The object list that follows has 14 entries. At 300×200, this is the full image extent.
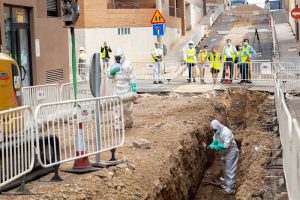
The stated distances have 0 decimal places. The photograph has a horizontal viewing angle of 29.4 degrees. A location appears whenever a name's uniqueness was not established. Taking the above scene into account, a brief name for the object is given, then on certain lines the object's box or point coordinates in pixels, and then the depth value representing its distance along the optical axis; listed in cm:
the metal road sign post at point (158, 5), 3683
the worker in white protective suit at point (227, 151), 1394
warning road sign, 2203
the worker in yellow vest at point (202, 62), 2361
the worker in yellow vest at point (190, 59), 2375
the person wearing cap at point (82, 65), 2400
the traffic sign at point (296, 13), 2385
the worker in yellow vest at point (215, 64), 2322
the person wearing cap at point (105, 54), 2505
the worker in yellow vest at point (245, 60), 2275
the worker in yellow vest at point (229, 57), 2294
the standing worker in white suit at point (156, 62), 2402
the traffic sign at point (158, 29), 2208
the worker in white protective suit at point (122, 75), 1296
